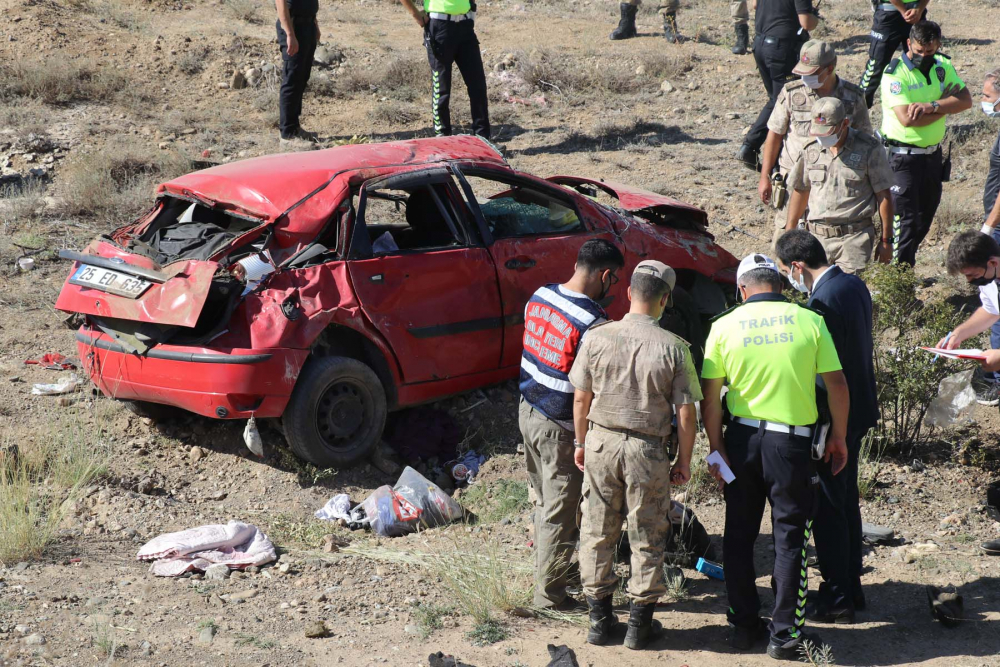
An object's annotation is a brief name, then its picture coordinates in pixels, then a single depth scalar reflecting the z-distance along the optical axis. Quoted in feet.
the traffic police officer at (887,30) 65.67
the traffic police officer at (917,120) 49.73
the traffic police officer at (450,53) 71.20
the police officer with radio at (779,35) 62.95
